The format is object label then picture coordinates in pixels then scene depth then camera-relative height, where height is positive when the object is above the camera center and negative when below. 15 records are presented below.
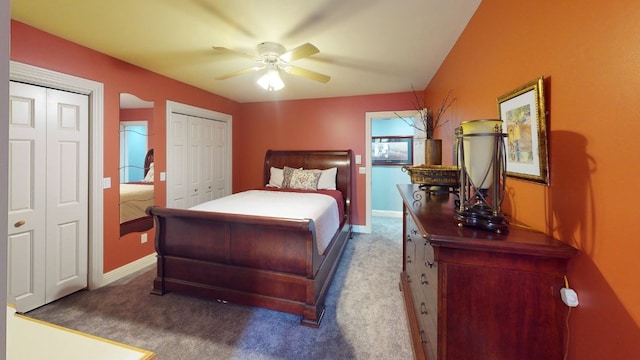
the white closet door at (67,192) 2.29 -0.13
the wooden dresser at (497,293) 0.94 -0.44
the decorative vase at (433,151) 2.31 +0.25
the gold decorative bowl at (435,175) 1.69 +0.02
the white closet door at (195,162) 3.92 +0.27
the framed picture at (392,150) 5.57 +0.63
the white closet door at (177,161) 3.55 +0.26
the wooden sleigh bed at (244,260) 2.06 -0.71
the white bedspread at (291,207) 2.38 -0.29
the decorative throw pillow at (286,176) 4.25 +0.05
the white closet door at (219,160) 4.43 +0.33
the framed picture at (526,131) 1.07 +0.22
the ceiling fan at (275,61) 2.15 +1.08
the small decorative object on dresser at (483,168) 1.05 +0.04
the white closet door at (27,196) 2.07 -0.15
